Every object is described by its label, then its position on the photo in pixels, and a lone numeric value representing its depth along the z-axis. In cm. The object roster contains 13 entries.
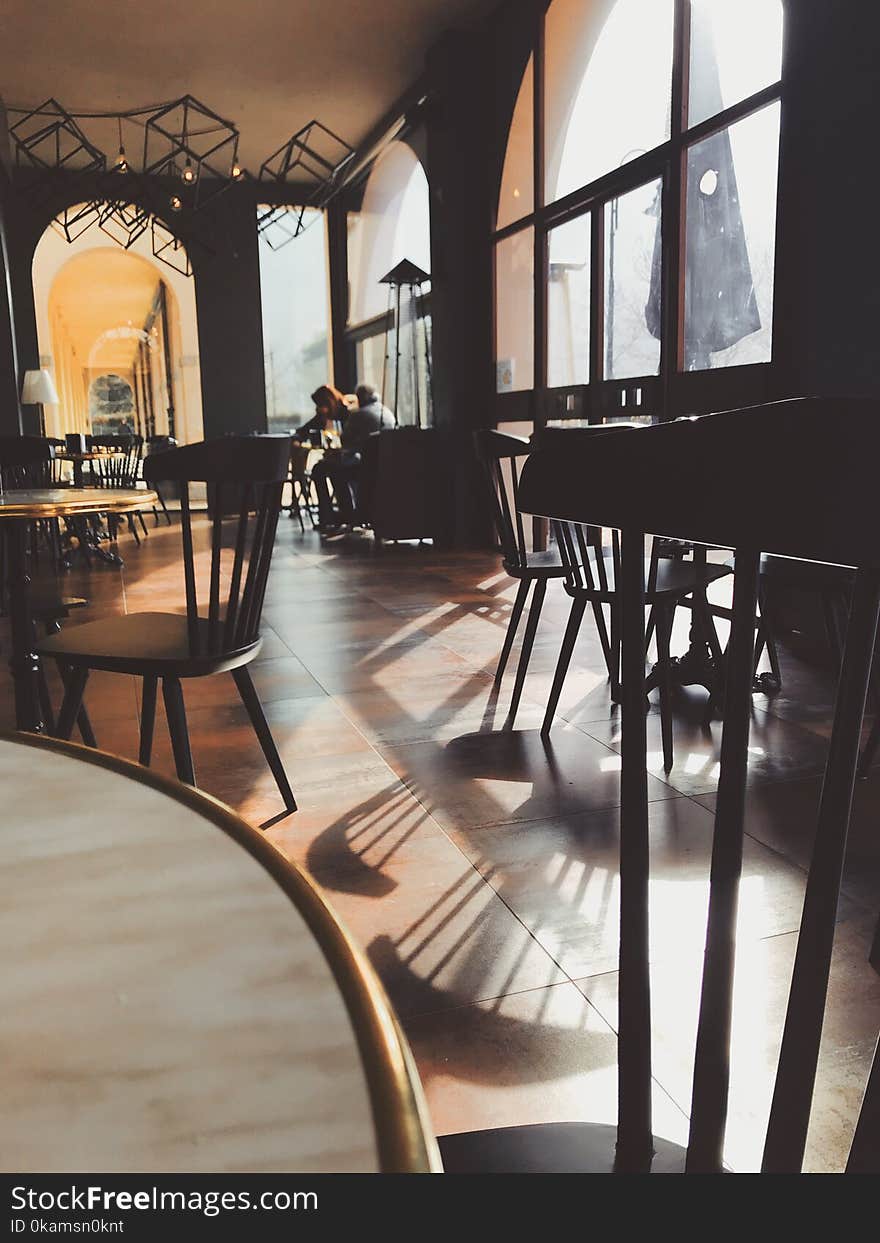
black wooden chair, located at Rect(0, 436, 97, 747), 268
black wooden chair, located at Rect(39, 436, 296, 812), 209
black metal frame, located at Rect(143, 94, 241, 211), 752
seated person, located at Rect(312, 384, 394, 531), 880
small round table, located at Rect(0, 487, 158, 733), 237
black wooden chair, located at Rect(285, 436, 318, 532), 1022
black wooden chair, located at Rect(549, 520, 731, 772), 276
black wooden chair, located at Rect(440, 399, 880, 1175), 48
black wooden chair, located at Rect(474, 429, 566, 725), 326
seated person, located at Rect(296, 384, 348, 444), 1021
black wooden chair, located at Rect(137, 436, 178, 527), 1103
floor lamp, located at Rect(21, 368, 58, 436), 1040
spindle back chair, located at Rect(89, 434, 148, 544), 855
